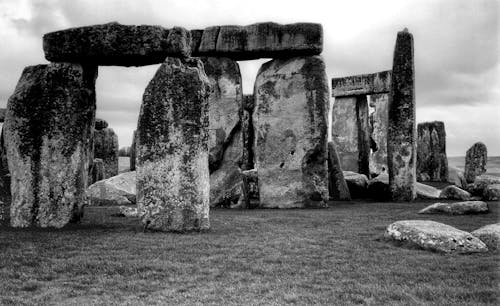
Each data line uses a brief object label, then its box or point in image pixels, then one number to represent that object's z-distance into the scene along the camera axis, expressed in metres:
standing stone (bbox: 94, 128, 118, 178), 18.75
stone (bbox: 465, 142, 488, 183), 19.59
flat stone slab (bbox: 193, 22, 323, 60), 11.42
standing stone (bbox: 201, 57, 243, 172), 12.71
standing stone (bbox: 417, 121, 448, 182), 20.06
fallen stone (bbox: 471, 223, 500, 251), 5.73
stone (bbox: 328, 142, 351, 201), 13.76
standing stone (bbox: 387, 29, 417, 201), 12.99
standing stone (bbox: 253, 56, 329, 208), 11.59
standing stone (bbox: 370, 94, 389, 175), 21.03
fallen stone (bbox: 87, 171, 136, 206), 12.33
